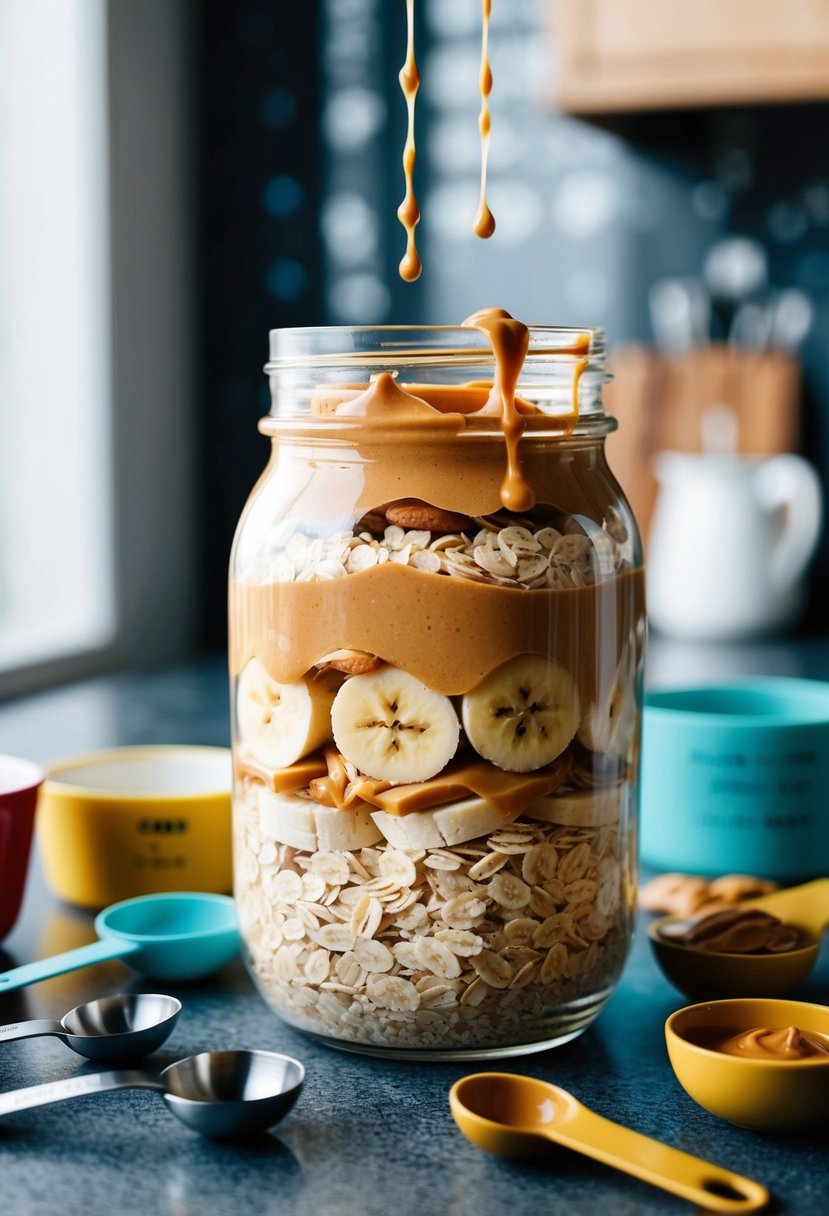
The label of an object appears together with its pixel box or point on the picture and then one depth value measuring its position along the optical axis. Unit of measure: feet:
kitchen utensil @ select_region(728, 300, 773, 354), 6.65
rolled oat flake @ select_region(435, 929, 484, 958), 1.97
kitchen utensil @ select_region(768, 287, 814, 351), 6.61
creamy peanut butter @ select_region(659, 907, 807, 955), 2.39
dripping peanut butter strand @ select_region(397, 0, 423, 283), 2.01
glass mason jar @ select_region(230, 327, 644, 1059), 1.96
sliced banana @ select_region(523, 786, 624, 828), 2.01
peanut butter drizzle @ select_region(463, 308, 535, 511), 1.96
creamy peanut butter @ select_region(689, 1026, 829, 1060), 1.89
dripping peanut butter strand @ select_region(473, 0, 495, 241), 2.07
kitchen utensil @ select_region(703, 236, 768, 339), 6.63
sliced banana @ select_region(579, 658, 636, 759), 2.07
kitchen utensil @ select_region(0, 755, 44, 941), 2.49
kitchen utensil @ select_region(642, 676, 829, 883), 2.82
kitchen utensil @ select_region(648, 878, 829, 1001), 2.31
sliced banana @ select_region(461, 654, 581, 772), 1.95
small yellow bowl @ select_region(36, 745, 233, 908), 2.74
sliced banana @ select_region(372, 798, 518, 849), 1.94
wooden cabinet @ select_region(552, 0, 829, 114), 5.48
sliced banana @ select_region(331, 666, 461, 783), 1.95
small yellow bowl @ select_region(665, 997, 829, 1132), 1.78
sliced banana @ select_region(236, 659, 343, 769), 2.02
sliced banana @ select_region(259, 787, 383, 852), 1.99
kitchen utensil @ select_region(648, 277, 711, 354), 6.70
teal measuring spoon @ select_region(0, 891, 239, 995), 2.26
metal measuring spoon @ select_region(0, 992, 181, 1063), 2.01
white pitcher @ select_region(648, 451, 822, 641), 6.21
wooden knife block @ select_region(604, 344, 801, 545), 6.59
